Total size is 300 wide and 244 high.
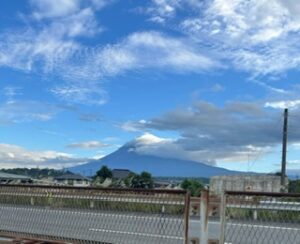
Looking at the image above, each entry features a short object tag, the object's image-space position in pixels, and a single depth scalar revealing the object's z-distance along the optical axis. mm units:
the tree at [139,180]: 23168
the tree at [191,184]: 19733
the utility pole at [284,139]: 24509
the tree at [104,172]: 33079
